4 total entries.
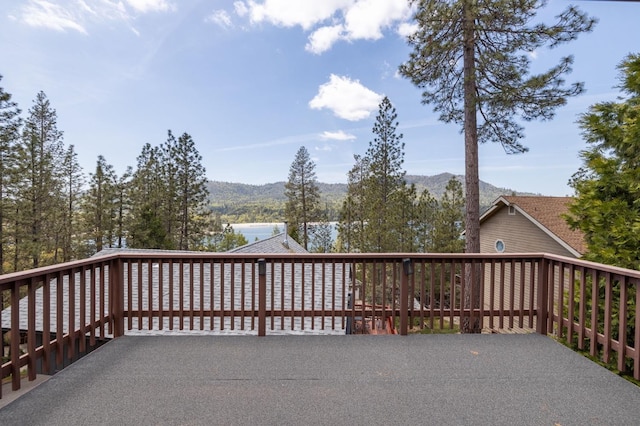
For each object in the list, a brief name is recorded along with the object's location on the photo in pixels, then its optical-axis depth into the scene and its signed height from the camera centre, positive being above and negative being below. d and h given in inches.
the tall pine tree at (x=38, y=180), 729.6 +63.3
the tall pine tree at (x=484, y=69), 252.2 +123.3
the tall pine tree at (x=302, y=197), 1101.7 +42.8
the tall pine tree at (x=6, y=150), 623.2 +117.4
